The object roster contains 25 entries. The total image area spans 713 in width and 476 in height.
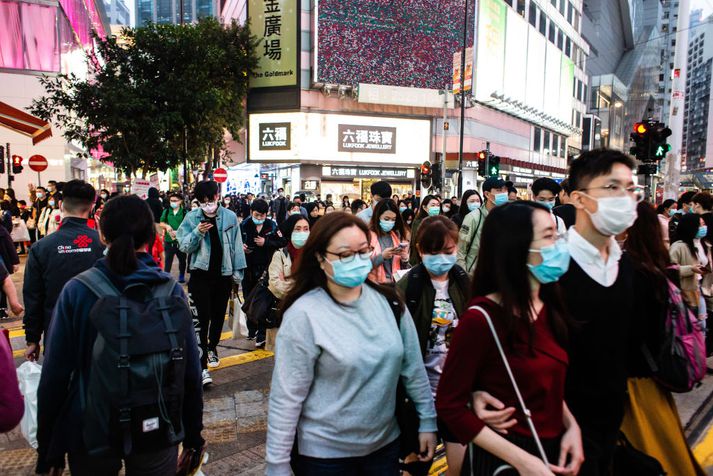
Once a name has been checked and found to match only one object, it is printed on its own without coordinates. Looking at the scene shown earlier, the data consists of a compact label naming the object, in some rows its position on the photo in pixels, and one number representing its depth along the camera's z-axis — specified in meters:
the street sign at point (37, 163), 19.36
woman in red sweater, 1.84
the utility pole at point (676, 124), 12.01
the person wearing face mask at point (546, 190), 6.16
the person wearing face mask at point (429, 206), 9.03
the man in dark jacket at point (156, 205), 13.23
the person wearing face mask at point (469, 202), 7.91
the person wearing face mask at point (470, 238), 5.87
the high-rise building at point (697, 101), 143.16
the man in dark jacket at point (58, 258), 3.80
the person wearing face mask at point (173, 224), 10.91
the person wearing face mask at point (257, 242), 7.13
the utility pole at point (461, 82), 21.72
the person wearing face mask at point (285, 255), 5.20
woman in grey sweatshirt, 2.03
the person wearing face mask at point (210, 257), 5.34
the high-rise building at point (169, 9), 166.00
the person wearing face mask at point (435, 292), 2.90
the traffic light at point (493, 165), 18.34
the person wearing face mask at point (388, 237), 5.43
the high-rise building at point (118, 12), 180.50
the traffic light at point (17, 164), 20.55
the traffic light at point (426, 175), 19.90
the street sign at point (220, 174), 21.78
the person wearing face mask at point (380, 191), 7.23
